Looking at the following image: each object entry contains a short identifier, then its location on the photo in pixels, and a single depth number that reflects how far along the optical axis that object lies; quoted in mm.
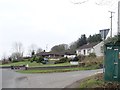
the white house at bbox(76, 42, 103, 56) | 63107
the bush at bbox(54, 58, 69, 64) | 43555
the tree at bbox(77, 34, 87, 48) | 82088
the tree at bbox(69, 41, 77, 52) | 87178
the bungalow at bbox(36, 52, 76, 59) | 79811
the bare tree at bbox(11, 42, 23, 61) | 79649
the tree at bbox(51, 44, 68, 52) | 90299
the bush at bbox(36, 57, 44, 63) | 49558
